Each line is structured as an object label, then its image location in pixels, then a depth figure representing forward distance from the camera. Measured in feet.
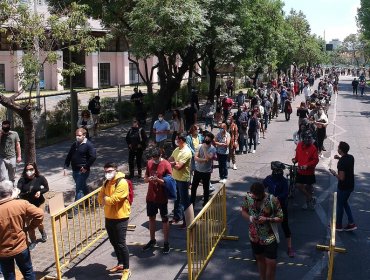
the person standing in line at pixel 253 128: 52.24
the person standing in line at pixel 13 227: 17.99
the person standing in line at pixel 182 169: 28.55
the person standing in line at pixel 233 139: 44.57
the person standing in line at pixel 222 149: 38.32
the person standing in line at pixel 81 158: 30.76
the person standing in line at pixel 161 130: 45.16
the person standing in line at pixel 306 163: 30.99
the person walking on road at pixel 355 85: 138.23
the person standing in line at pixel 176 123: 47.91
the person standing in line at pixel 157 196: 24.98
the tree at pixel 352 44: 407.19
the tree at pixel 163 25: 43.54
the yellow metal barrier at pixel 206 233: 21.17
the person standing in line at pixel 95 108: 62.90
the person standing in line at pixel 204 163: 31.19
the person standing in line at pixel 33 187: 25.62
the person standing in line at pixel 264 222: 19.35
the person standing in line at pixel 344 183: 27.50
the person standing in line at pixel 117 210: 22.04
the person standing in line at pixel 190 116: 59.77
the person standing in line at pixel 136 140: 39.55
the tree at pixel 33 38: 34.24
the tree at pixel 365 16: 170.73
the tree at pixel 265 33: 95.60
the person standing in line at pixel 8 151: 33.63
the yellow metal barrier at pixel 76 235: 22.07
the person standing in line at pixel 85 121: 47.84
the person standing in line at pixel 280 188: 24.44
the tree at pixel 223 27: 57.98
